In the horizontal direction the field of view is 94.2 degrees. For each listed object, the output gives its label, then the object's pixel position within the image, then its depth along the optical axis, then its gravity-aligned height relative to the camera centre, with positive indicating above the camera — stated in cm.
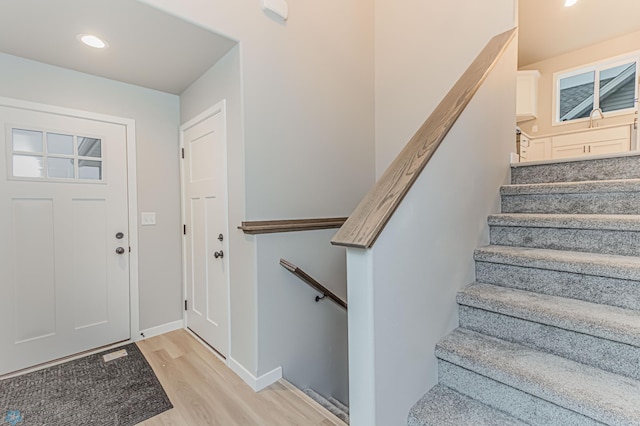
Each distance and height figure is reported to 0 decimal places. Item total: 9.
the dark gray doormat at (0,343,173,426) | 170 -119
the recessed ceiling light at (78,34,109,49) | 193 +111
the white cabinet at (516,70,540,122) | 502 +189
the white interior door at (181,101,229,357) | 231 -17
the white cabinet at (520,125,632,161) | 434 +96
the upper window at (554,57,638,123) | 439 +180
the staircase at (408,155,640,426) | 111 -50
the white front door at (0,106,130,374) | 216 -23
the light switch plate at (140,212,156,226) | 275 -10
